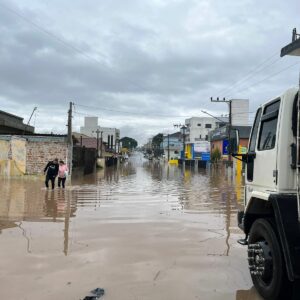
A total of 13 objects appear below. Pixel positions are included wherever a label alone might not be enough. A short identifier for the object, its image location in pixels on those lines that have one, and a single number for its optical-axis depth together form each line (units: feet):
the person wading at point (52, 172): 47.11
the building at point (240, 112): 188.84
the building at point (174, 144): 309.55
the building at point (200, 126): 273.07
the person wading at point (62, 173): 48.10
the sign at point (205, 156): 187.81
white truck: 10.70
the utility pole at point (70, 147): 70.05
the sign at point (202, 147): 196.91
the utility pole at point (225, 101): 114.11
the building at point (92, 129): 259.64
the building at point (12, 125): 68.61
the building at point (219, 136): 134.20
